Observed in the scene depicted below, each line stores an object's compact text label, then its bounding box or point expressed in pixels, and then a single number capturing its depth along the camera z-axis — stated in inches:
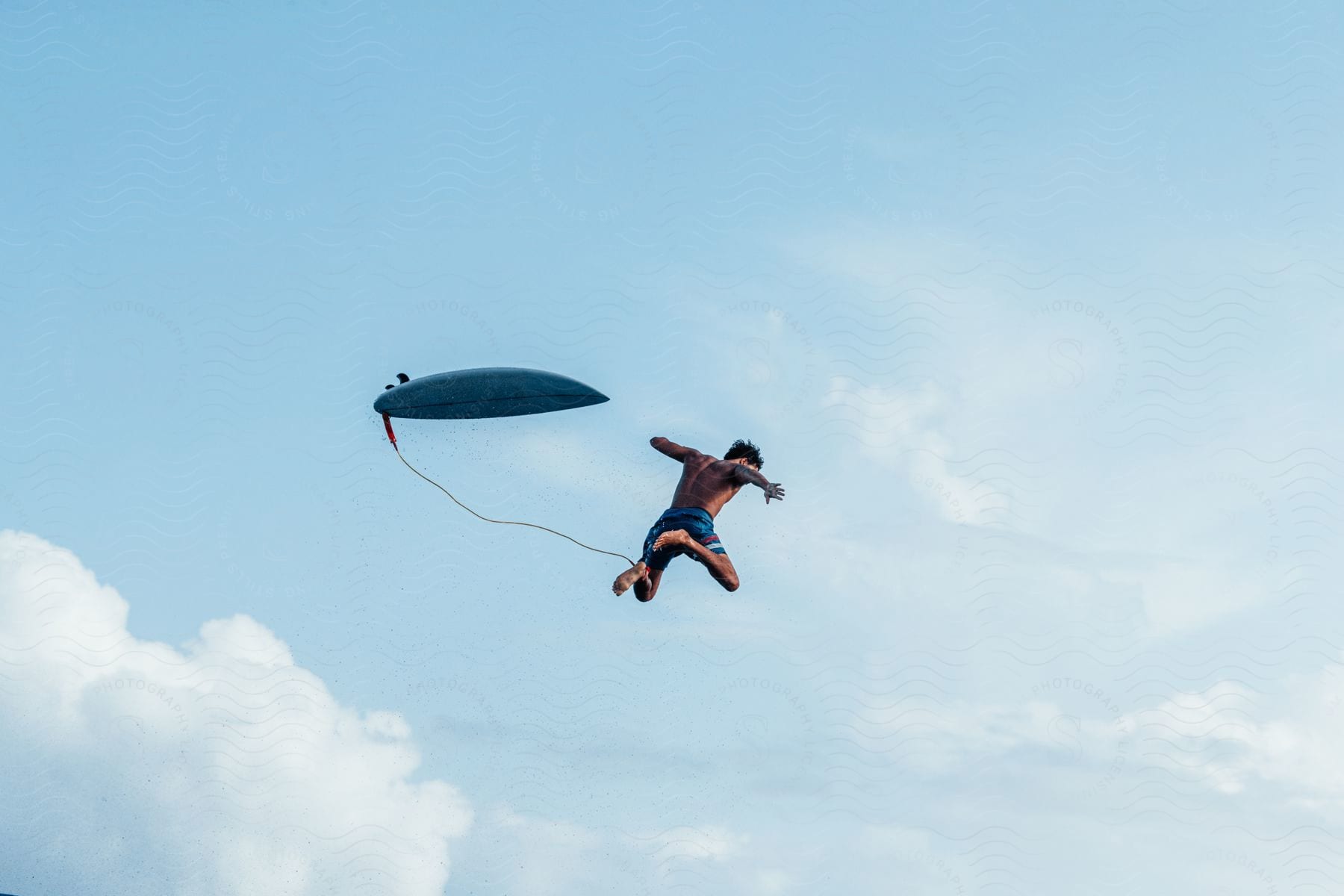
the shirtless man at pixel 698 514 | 954.1
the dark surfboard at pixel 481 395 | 957.8
